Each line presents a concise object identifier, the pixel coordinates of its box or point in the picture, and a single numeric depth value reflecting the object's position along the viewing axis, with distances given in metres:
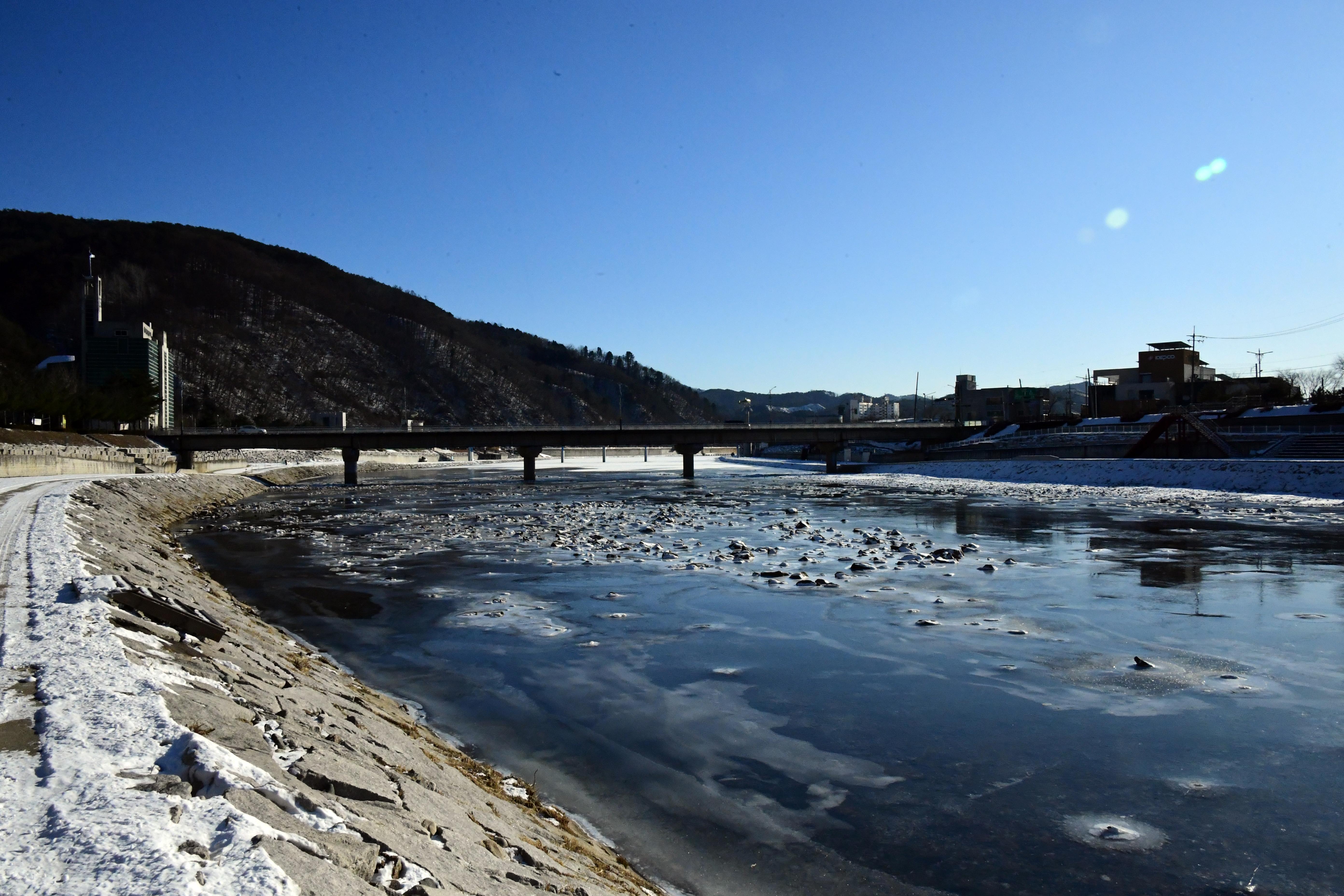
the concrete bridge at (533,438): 88.81
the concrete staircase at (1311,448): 64.69
